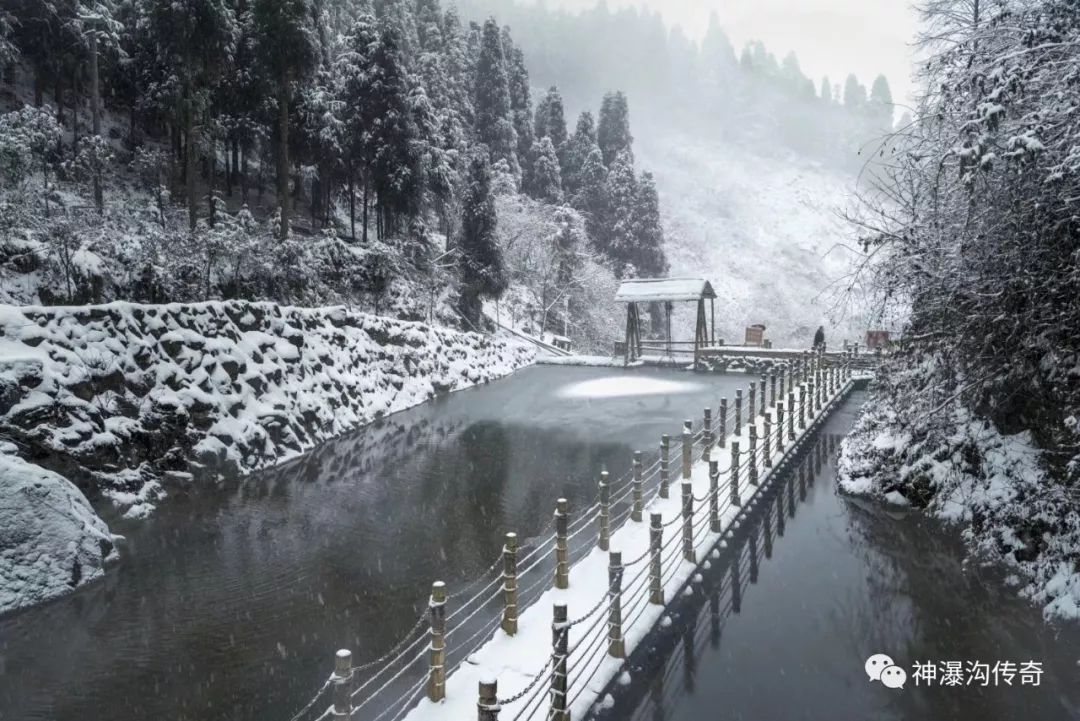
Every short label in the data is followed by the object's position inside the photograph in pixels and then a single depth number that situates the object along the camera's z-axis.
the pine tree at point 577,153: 46.41
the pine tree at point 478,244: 29.67
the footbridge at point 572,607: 4.67
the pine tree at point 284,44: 20.88
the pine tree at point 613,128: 50.03
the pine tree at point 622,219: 42.88
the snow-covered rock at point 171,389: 8.95
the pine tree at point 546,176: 42.84
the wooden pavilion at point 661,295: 27.11
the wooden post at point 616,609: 5.54
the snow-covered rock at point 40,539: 6.66
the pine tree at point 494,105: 42.09
